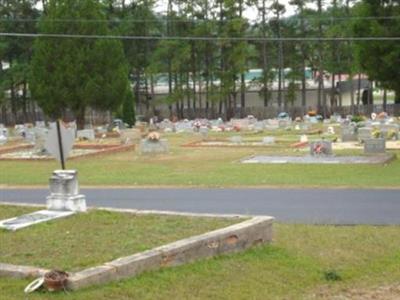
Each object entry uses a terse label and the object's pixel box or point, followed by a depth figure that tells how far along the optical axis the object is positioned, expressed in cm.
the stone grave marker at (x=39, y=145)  3005
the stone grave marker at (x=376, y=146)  2623
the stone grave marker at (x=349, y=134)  3412
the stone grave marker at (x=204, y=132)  3988
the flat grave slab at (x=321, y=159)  2448
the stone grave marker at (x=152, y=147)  2956
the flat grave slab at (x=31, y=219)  1070
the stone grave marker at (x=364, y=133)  3174
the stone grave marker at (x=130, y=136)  3581
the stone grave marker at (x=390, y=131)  3353
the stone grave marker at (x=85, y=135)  3853
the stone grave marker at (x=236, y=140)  3513
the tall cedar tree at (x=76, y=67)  4256
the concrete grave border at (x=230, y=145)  3303
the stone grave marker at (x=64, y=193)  1176
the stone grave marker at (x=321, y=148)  2652
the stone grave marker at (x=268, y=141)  3380
